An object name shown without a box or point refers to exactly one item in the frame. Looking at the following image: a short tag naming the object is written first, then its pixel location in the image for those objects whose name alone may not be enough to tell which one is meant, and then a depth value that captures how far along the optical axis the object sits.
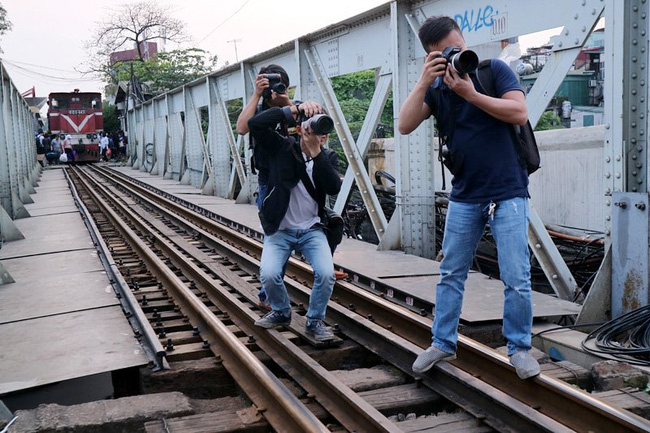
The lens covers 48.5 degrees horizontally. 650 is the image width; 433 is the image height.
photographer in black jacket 4.75
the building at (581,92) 19.89
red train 39.66
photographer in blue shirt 3.81
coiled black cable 4.54
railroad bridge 4.27
